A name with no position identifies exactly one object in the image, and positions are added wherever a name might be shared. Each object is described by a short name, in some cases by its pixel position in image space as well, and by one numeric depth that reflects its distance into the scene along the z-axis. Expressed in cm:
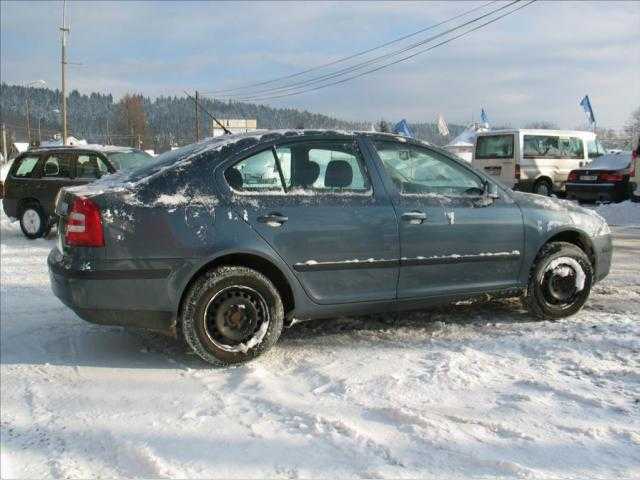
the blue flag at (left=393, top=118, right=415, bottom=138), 2464
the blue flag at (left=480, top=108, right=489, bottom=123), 4843
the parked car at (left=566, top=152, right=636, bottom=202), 1541
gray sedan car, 368
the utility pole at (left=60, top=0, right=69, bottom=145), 3753
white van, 1672
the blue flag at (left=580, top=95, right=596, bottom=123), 3023
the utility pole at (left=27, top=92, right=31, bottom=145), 6961
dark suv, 1022
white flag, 4265
